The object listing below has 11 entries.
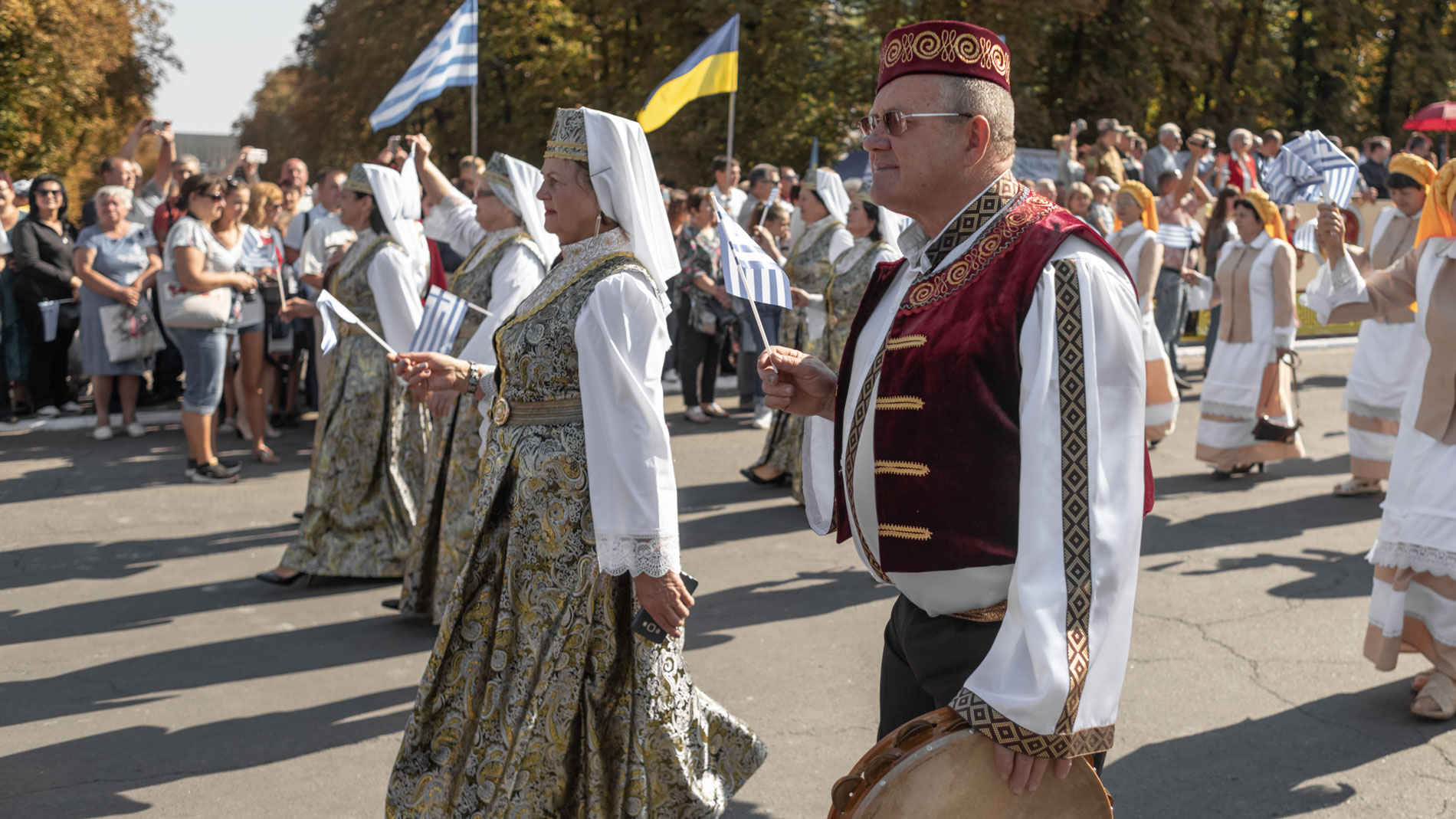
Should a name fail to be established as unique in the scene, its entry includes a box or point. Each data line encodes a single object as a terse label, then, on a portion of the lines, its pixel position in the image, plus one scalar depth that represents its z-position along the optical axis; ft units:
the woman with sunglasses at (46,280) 36.65
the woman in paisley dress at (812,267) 30.27
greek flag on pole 31.30
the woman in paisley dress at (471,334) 18.03
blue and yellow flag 30.73
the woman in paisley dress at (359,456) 22.62
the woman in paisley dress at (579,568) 11.80
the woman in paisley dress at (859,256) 27.78
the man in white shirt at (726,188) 43.37
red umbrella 64.75
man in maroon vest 7.28
